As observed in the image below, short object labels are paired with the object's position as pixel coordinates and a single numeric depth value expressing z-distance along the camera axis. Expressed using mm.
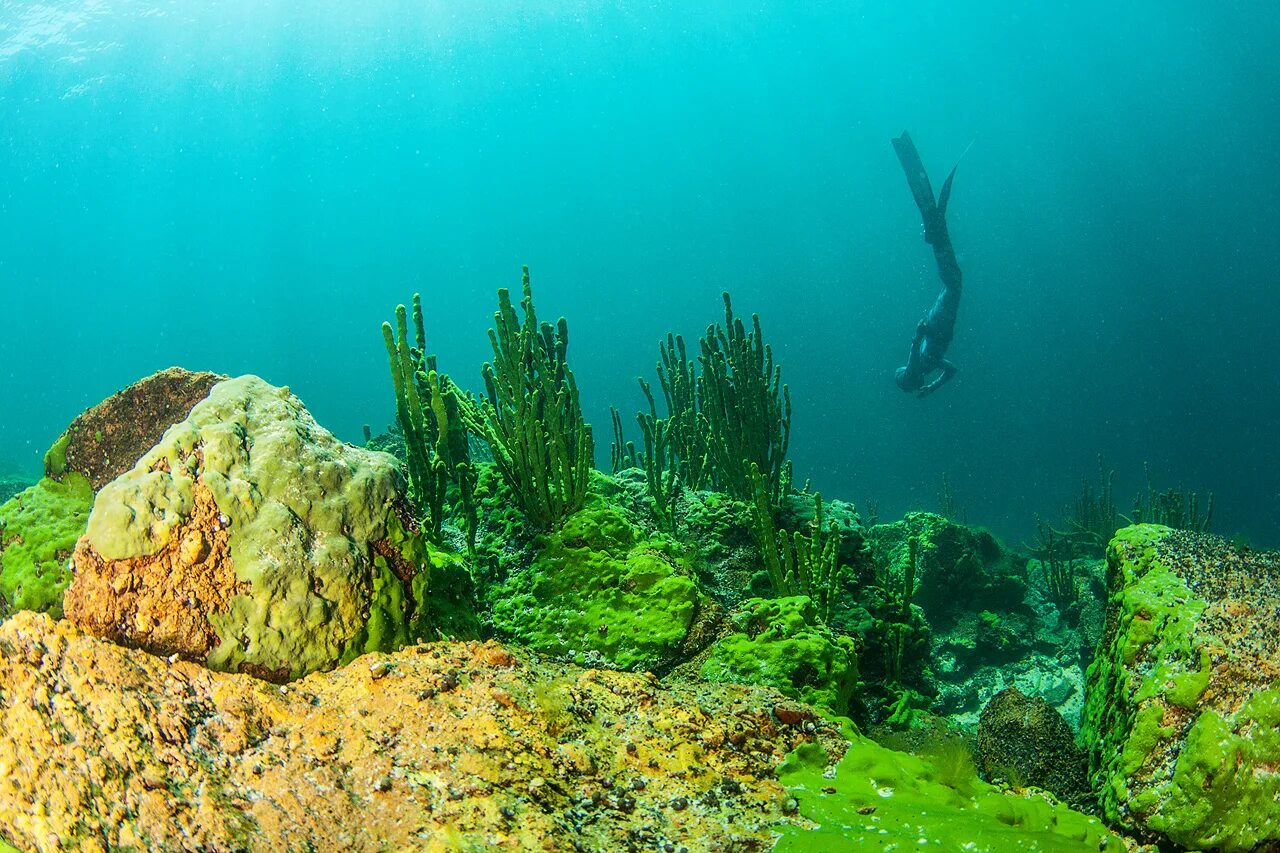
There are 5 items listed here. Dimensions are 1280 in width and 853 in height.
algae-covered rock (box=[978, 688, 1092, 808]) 3332
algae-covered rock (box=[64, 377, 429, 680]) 2201
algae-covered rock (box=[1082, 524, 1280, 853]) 2227
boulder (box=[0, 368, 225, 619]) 2719
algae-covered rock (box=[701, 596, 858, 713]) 3018
